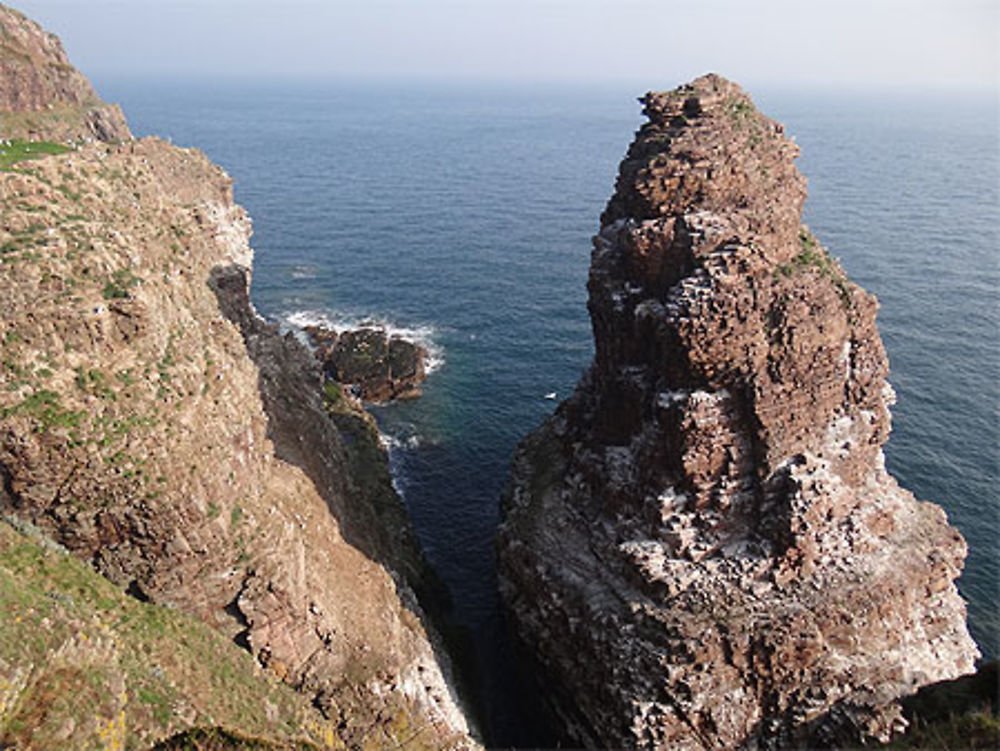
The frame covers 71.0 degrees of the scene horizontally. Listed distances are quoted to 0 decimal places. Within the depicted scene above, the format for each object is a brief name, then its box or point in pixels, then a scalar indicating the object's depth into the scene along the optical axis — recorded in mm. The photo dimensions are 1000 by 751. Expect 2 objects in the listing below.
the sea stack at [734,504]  47344
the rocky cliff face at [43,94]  73750
